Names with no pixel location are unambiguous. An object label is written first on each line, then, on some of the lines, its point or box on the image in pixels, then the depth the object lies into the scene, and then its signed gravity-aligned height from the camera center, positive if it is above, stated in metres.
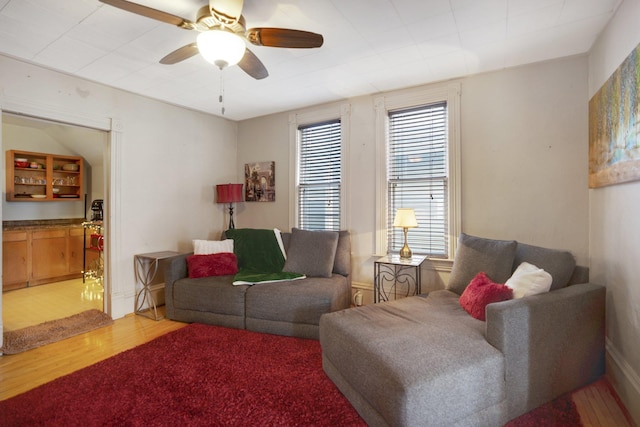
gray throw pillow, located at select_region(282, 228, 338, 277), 3.22 -0.44
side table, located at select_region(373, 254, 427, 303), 3.16 -0.73
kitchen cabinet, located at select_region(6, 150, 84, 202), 4.55 +0.58
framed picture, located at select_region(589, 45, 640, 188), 1.64 +0.53
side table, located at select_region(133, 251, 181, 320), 3.36 -0.74
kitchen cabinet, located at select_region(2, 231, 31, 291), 4.21 -0.65
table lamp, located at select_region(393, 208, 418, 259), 2.93 -0.07
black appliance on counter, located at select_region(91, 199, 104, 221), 4.94 +0.07
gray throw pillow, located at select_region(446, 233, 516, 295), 2.35 -0.38
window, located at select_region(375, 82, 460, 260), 3.04 +0.49
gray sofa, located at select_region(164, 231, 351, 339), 2.71 -0.81
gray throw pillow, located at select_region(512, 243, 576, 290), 2.15 -0.36
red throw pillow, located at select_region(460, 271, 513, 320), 1.96 -0.54
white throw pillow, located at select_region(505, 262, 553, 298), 1.90 -0.45
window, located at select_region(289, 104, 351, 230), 3.63 +0.58
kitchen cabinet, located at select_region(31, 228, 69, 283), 4.50 -0.62
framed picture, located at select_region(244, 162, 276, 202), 4.20 +0.45
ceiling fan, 1.67 +1.06
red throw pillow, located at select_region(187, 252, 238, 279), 3.23 -0.56
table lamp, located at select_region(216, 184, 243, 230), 4.09 +0.27
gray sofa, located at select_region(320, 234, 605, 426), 1.40 -0.74
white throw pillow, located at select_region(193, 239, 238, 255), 3.46 -0.39
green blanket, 3.47 -0.45
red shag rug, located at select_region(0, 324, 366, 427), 1.69 -1.13
